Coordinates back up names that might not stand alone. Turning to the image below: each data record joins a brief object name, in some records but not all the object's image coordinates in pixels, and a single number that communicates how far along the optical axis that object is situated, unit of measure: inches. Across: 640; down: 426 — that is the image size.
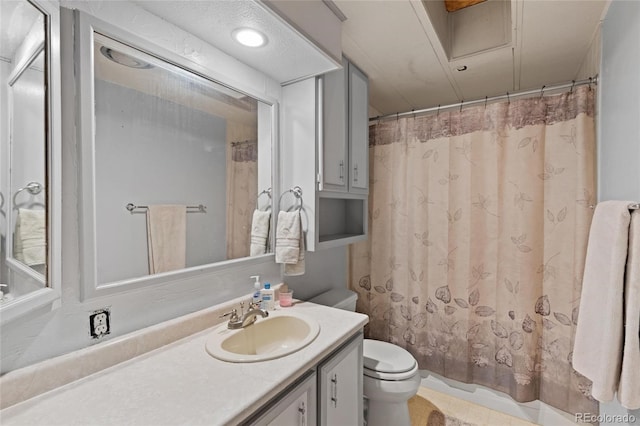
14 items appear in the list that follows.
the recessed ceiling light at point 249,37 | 47.6
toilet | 61.9
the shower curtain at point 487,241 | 67.2
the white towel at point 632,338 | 37.4
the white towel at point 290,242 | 62.1
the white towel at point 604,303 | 40.0
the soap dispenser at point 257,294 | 55.3
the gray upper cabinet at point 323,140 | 63.9
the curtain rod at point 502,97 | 65.2
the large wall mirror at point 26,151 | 28.3
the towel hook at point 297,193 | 65.2
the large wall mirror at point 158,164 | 38.1
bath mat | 72.5
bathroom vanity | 29.2
